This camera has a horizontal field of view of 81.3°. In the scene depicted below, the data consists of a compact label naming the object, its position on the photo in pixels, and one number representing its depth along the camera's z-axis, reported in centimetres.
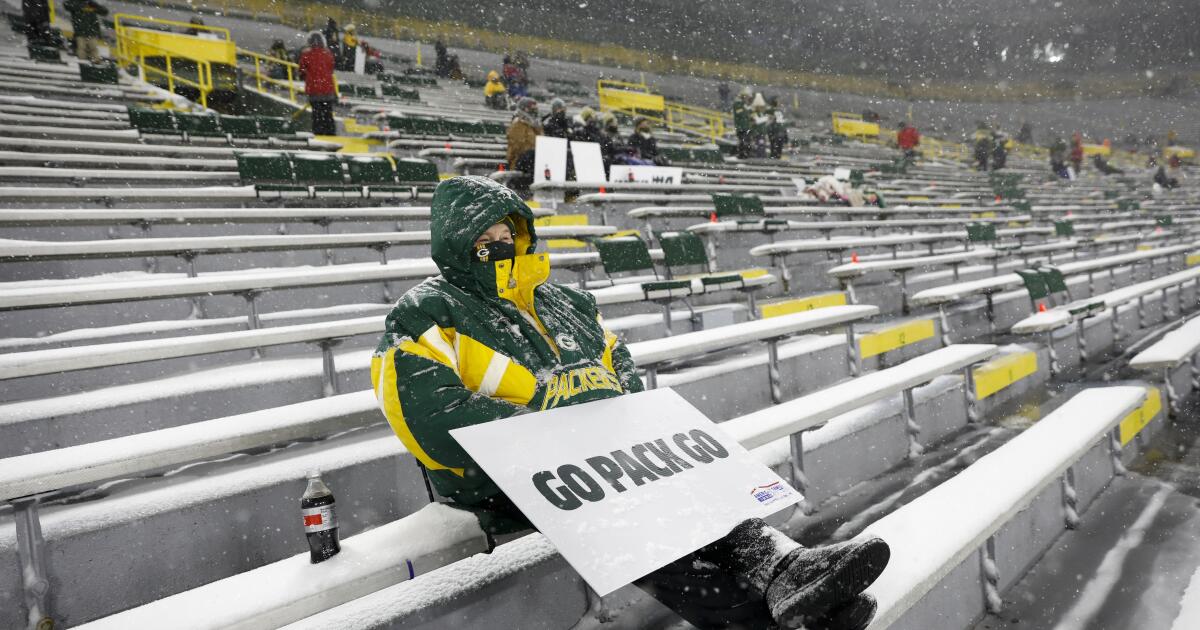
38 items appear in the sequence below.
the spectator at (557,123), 750
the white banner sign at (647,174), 745
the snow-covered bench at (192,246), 291
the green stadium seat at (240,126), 712
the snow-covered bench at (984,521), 157
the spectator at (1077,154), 1852
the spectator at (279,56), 1361
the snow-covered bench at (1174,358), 378
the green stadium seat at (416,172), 623
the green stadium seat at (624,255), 442
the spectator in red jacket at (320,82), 755
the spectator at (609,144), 778
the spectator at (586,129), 758
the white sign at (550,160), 676
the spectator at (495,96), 1409
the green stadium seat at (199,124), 670
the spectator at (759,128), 1334
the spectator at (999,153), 1695
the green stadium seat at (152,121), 650
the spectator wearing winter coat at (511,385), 126
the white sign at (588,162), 710
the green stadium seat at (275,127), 752
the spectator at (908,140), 1722
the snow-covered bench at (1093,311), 444
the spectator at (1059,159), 1778
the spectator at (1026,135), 2369
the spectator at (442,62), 1773
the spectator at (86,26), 995
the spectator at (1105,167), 2040
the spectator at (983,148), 1755
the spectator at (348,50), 1493
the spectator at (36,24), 1002
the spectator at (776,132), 1380
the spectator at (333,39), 1393
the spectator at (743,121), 1278
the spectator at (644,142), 836
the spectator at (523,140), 693
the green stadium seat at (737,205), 677
